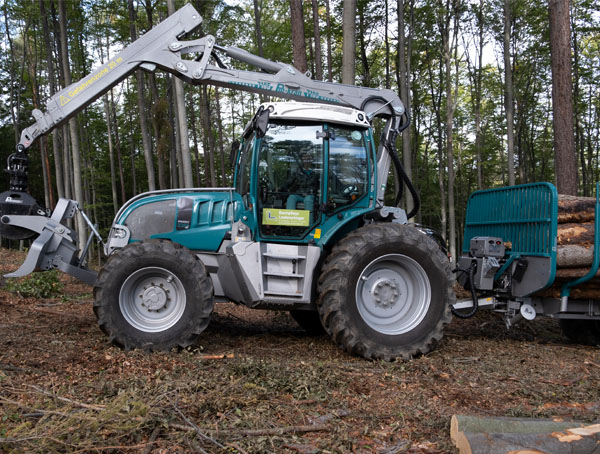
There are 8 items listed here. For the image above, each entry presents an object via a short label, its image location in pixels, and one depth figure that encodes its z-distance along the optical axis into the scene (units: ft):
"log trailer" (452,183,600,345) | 17.78
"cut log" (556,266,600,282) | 17.74
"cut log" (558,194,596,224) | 18.51
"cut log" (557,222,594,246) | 18.02
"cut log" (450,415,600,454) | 9.16
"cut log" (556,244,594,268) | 17.67
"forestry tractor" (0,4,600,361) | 16.48
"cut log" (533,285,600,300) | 18.31
